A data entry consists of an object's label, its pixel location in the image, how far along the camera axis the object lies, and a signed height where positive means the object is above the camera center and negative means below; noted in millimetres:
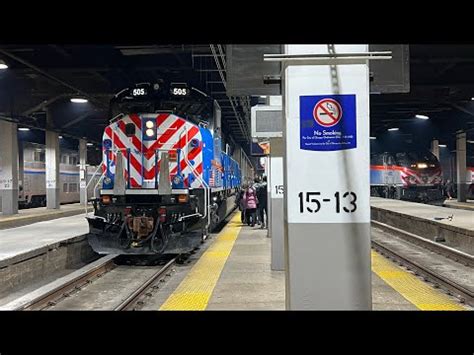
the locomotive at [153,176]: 10086 +141
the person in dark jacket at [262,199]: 17859 -606
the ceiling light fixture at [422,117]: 27488 +3446
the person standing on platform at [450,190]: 41000 -864
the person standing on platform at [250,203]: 17703 -744
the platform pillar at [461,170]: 32156 +581
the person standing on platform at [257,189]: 18116 -288
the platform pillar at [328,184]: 3799 -27
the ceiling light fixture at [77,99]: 19958 +3345
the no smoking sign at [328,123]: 3785 +433
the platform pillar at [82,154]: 32244 +1942
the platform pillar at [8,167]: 22812 +816
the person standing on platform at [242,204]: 19419 -861
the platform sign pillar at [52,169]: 27000 +812
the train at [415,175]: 30047 +267
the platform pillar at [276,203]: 9406 -403
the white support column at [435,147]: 36219 +2313
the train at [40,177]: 28844 +487
